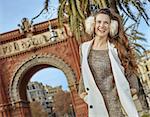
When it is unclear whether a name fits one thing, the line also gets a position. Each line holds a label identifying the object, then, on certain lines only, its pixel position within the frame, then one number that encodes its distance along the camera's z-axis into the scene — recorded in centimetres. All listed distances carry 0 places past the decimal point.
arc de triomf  1947
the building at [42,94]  8093
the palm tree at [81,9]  647
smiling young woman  250
